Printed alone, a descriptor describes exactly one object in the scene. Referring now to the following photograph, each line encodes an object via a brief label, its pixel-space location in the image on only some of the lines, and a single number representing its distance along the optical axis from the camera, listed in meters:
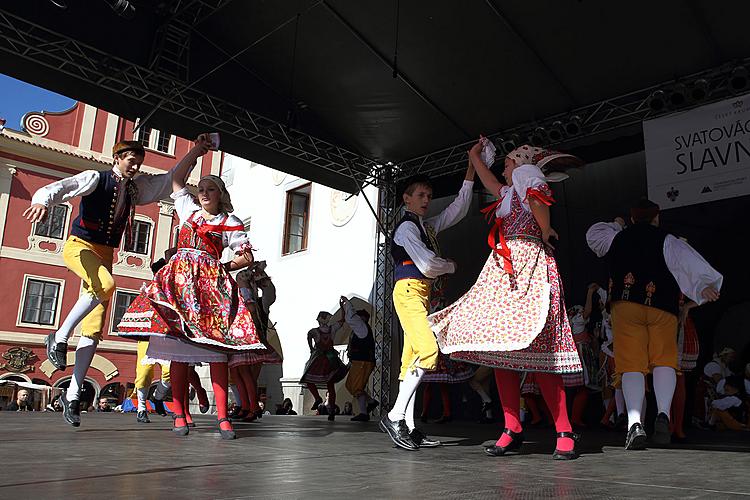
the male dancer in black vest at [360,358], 7.40
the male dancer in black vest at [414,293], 3.34
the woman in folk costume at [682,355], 4.72
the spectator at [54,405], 13.22
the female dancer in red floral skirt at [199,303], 3.45
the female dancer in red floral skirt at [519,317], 2.96
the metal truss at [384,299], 8.30
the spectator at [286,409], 11.48
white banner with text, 5.59
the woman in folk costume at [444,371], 7.20
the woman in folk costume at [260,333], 6.38
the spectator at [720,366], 6.93
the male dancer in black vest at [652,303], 3.57
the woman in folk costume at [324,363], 7.77
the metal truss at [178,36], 5.85
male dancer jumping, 3.82
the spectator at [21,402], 12.59
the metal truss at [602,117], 5.75
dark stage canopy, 5.43
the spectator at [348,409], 10.70
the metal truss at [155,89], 5.27
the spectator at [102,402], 14.49
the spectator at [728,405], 6.78
